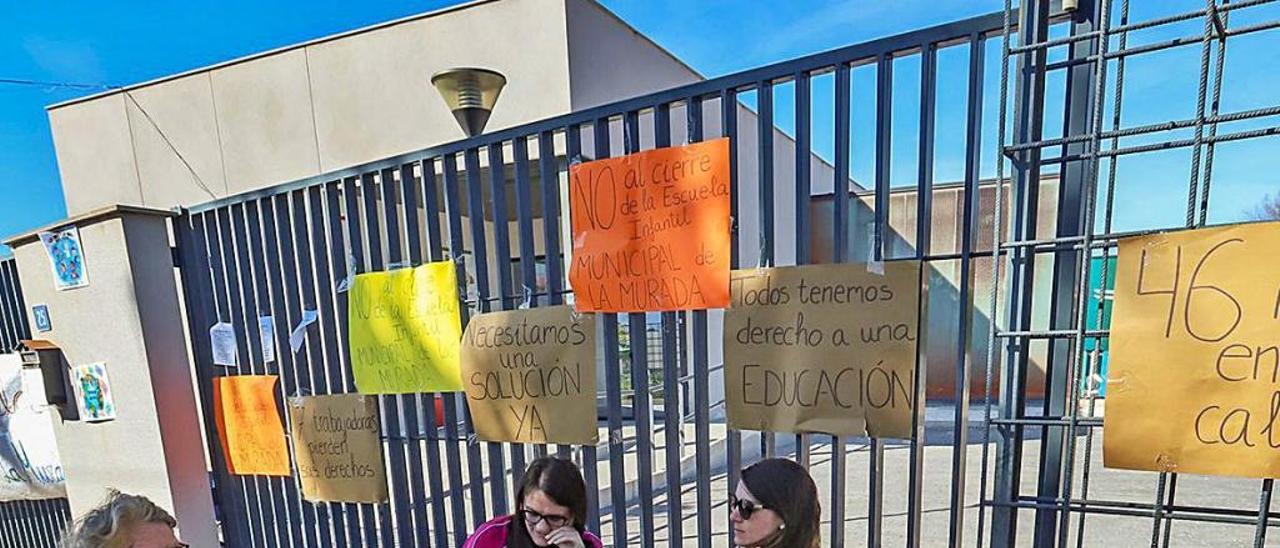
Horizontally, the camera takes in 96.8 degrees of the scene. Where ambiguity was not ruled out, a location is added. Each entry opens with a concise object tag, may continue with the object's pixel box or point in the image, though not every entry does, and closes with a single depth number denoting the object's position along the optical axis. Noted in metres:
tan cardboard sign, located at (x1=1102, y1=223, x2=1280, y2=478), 1.01
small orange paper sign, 2.49
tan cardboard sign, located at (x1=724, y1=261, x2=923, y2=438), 1.34
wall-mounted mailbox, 2.69
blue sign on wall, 2.75
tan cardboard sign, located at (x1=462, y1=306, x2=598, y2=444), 1.77
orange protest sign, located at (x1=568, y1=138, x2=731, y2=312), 1.51
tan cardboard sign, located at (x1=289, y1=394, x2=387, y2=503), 2.25
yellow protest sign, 2.00
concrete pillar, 2.48
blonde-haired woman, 1.47
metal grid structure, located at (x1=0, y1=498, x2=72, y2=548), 3.31
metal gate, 1.19
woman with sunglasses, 1.47
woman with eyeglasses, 1.69
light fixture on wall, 2.87
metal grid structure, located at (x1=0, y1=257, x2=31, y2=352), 3.12
